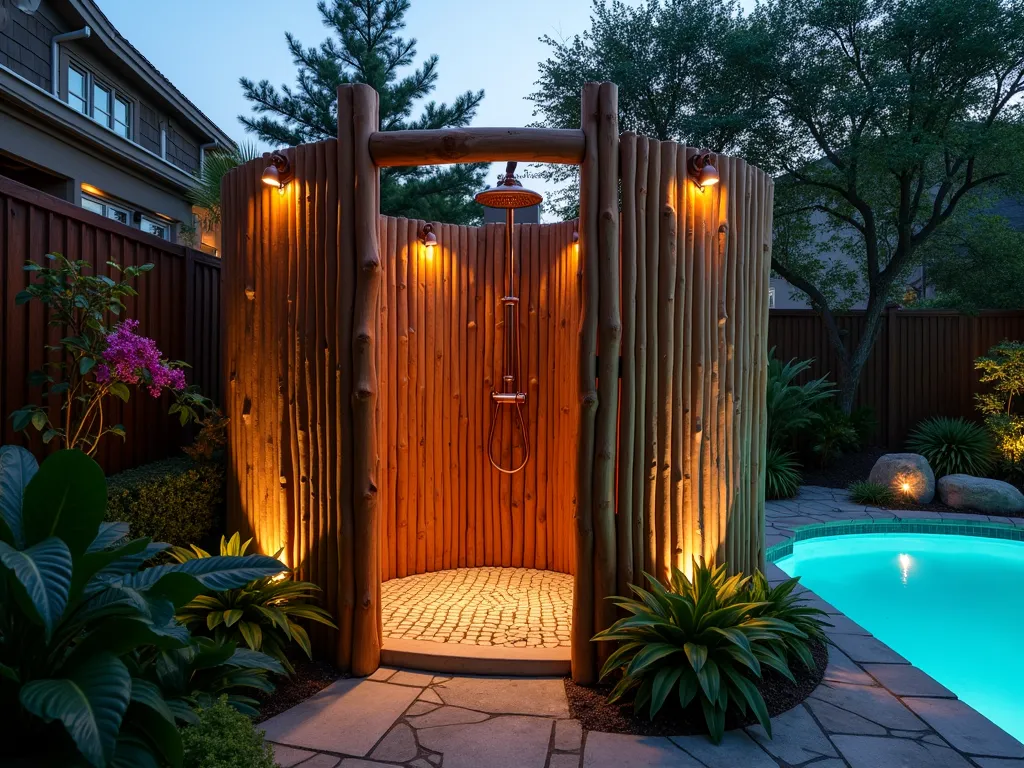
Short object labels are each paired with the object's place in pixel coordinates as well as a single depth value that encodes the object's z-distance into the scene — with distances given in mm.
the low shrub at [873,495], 6402
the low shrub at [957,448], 6961
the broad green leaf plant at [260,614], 2633
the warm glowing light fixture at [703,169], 2801
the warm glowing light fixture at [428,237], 3963
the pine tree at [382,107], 9695
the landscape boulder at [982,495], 6125
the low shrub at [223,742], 1627
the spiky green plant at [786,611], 2768
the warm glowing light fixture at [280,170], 2932
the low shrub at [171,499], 2941
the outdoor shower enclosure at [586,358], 2764
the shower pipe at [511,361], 4066
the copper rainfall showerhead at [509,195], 3236
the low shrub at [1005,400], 6723
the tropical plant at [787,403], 7184
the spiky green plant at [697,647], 2324
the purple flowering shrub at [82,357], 2762
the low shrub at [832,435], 7508
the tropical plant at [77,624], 1347
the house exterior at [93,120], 6734
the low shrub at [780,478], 6691
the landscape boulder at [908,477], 6430
